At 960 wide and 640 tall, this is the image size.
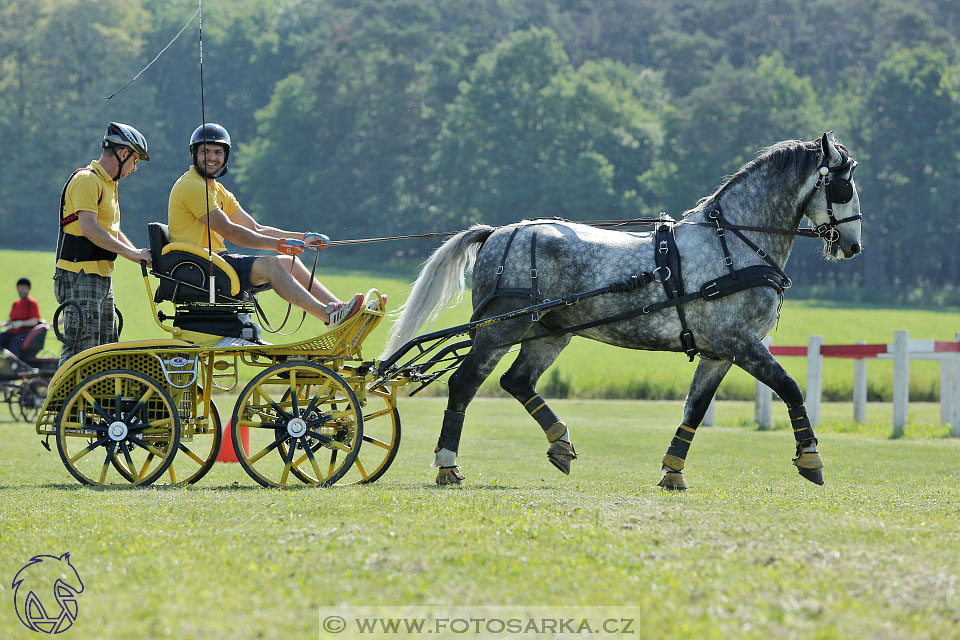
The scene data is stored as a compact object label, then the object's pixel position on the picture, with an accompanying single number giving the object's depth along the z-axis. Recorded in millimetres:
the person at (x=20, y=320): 37281
